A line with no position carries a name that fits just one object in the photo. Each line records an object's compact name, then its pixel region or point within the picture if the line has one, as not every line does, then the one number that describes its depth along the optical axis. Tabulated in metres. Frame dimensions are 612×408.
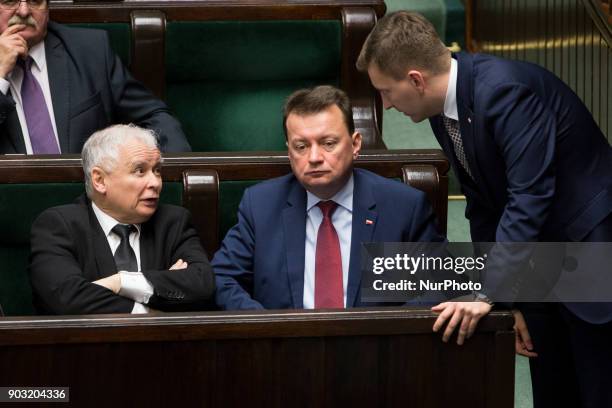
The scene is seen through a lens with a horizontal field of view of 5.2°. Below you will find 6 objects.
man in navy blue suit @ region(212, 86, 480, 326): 15.30
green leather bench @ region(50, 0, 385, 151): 16.31
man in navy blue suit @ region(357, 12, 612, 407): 15.13
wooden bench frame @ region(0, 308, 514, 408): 14.79
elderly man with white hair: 15.19
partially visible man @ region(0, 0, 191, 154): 15.94
